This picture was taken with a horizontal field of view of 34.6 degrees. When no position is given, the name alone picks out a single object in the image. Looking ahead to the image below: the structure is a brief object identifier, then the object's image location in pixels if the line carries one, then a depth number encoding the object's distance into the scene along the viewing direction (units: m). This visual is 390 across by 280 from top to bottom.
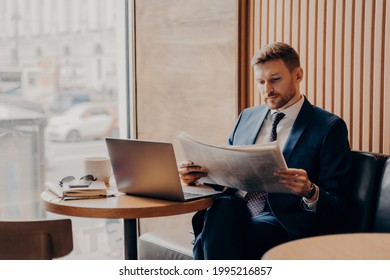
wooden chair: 2.25
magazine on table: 2.56
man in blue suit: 2.50
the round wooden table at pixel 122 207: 2.35
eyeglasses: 2.76
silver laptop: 2.40
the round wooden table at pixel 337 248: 1.56
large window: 4.21
